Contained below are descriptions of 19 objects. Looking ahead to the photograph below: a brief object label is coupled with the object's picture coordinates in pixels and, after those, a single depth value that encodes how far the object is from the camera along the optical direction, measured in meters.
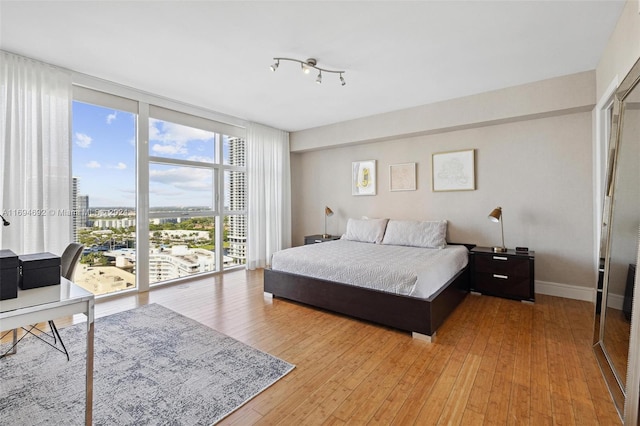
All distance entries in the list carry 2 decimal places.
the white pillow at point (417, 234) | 4.04
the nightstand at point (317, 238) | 5.23
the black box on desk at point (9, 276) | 1.29
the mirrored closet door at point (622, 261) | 1.64
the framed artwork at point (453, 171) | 4.20
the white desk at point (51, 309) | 1.20
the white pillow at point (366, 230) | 4.58
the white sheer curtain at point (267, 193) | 5.34
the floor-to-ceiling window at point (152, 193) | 3.65
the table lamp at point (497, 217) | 3.62
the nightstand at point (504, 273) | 3.43
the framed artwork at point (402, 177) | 4.72
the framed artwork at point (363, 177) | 5.17
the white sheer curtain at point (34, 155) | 2.84
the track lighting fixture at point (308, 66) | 2.96
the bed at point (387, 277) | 2.62
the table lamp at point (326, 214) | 5.46
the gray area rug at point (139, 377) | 1.67
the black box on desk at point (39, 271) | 1.43
